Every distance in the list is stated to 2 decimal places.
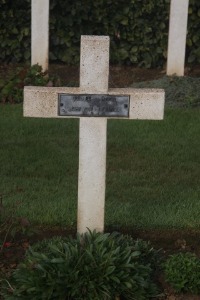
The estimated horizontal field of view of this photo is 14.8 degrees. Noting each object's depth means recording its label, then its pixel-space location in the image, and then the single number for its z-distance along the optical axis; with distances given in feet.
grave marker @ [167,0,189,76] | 32.40
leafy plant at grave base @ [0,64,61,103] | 30.66
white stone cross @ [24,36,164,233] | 14.33
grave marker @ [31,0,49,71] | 32.42
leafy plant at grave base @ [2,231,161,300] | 13.14
